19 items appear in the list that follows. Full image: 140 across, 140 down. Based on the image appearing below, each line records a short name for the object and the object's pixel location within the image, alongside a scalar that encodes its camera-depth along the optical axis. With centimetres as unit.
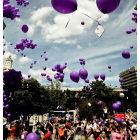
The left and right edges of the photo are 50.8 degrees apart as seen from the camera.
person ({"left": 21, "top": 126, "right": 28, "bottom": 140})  630
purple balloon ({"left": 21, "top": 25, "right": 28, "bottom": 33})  730
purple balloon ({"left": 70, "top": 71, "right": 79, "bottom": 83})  656
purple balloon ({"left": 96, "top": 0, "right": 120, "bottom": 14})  332
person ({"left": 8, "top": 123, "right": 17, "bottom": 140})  720
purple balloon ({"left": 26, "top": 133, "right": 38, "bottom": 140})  435
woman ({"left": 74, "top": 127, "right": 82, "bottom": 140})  642
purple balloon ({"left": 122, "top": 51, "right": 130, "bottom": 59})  754
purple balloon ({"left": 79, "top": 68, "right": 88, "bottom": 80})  666
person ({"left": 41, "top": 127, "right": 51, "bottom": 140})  559
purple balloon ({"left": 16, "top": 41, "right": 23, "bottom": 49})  797
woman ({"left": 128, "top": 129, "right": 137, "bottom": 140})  588
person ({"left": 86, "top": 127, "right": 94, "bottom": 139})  612
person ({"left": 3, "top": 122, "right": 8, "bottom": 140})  786
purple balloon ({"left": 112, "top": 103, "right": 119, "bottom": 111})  950
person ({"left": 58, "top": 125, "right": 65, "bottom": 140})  572
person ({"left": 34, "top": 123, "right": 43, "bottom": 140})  655
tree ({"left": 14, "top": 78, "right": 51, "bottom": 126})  2354
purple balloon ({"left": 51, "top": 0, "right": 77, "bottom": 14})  339
